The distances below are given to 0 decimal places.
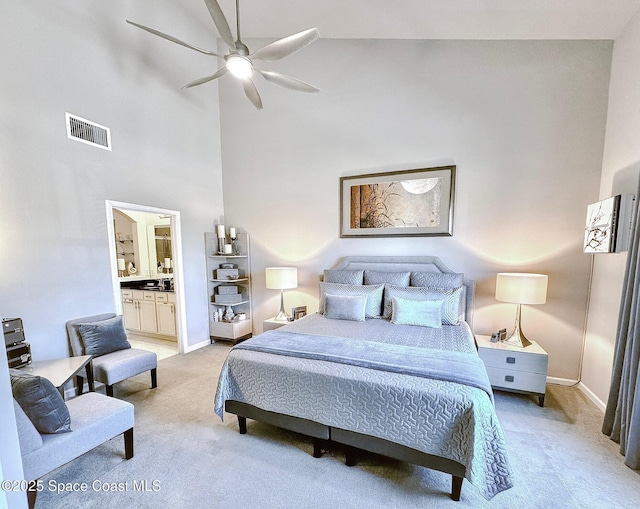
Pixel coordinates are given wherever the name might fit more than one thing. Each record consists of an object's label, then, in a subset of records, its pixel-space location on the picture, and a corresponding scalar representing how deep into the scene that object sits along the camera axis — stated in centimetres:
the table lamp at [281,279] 375
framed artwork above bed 332
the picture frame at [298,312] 381
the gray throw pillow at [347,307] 306
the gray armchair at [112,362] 255
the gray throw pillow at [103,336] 270
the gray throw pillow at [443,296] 290
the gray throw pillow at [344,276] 352
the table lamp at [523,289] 261
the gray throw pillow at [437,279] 313
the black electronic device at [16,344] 221
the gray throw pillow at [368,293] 319
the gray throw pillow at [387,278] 333
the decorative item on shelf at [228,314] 440
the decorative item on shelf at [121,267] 545
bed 150
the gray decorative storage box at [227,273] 442
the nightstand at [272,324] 364
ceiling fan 217
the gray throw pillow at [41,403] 144
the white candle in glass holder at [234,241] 439
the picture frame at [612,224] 230
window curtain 182
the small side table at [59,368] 207
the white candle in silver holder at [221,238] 433
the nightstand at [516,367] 253
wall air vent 274
